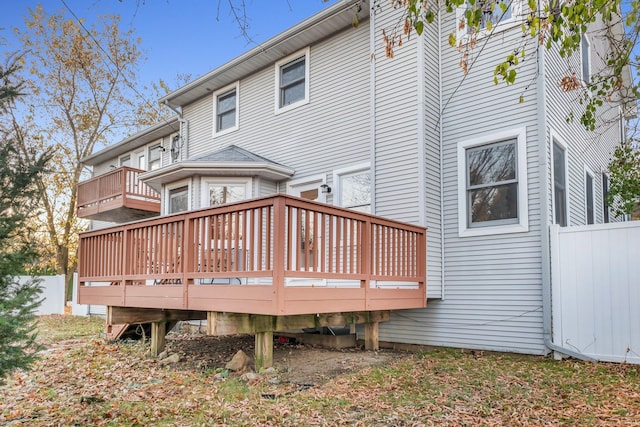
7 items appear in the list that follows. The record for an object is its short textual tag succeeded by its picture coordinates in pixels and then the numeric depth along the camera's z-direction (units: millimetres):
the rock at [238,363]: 5824
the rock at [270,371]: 5438
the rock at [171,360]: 6497
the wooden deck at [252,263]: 4891
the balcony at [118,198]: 12547
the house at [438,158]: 6402
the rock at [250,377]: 5235
